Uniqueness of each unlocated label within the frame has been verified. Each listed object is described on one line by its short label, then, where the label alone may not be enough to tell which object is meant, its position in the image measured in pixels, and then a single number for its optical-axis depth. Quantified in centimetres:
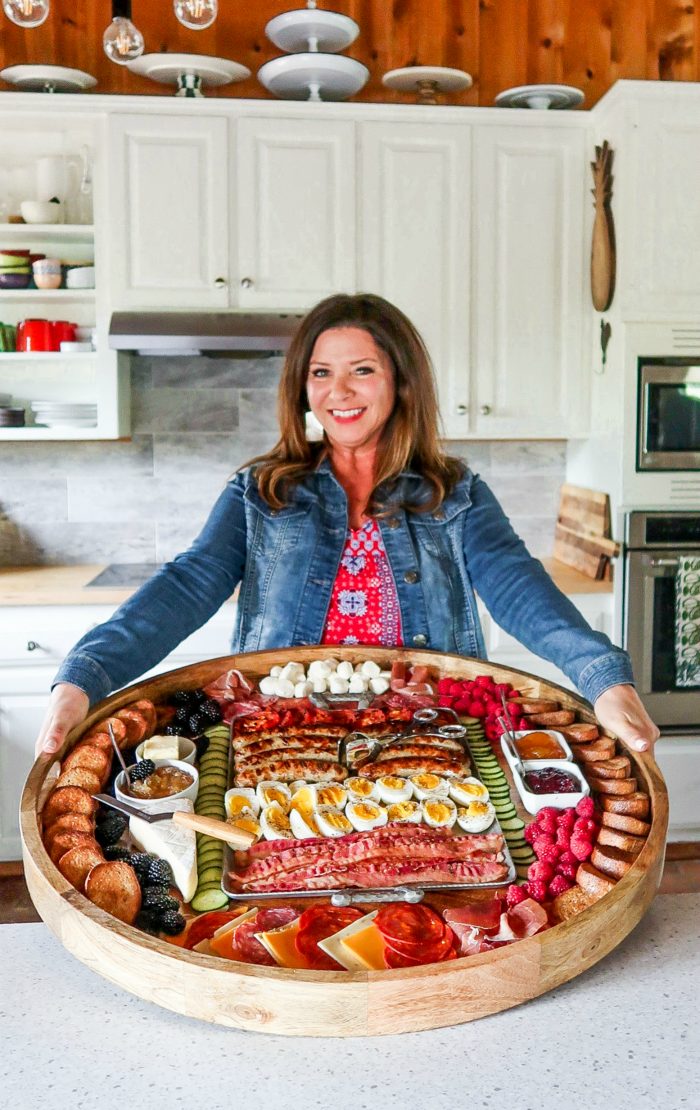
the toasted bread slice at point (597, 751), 149
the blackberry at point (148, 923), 110
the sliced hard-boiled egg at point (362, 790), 142
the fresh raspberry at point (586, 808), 131
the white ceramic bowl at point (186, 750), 152
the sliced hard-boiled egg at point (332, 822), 133
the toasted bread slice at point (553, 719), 164
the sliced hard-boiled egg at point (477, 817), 133
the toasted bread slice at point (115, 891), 110
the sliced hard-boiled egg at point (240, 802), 136
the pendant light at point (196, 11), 204
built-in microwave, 333
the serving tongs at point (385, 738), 155
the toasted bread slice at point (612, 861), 117
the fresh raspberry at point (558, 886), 115
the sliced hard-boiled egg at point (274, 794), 138
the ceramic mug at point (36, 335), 345
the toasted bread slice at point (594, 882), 112
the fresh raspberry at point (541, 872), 117
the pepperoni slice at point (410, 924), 106
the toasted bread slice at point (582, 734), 157
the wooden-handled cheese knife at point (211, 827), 125
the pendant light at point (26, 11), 196
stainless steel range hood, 327
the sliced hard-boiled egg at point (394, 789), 142
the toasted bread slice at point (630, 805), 131
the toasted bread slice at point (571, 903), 111
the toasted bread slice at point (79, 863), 114
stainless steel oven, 336
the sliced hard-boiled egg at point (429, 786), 142
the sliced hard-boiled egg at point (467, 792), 139
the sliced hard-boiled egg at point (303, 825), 132
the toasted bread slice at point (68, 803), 129
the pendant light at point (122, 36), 208
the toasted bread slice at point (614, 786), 138
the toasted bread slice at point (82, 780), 136
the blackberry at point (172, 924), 109
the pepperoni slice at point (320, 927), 104
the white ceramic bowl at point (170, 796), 135
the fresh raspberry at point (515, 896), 112
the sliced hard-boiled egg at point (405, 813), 137
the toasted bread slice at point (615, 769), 143
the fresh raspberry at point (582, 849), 122
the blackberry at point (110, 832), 127
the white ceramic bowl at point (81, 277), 343
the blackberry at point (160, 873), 116
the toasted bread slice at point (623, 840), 123
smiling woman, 210
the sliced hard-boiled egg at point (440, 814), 135
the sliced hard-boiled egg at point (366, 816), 135
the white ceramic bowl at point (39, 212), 340
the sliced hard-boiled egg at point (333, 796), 140
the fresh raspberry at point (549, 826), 129
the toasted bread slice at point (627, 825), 126
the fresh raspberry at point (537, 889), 114
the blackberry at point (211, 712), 169
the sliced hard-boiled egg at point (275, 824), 130
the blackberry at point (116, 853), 122
